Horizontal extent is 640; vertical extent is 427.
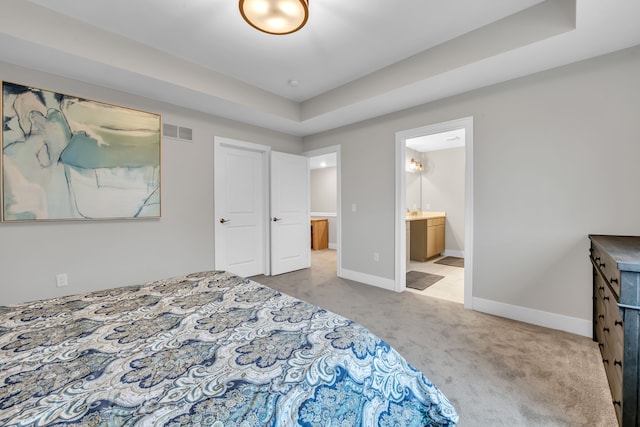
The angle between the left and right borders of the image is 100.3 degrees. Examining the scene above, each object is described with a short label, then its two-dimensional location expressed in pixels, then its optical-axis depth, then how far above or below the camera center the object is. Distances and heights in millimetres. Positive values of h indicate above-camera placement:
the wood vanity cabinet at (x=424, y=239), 5086 -629
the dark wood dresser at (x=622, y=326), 1159 -586
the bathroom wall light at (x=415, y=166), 5850 +908
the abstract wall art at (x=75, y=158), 2246 +491
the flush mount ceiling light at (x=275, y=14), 1575 +1205
